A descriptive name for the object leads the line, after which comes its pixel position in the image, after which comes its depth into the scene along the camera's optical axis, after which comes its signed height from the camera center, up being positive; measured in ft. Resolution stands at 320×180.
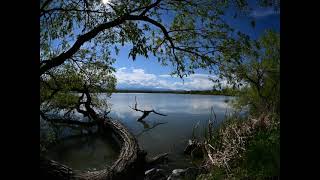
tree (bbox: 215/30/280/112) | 51.51 +5.26
